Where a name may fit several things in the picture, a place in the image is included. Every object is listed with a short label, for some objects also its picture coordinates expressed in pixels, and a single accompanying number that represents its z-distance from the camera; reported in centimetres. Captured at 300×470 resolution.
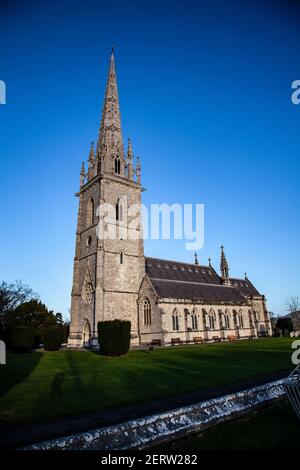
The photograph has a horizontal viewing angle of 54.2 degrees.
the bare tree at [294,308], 6679
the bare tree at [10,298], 4318
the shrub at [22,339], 2612
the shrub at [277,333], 4845
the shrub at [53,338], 2812
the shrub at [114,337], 2183
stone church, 3244
